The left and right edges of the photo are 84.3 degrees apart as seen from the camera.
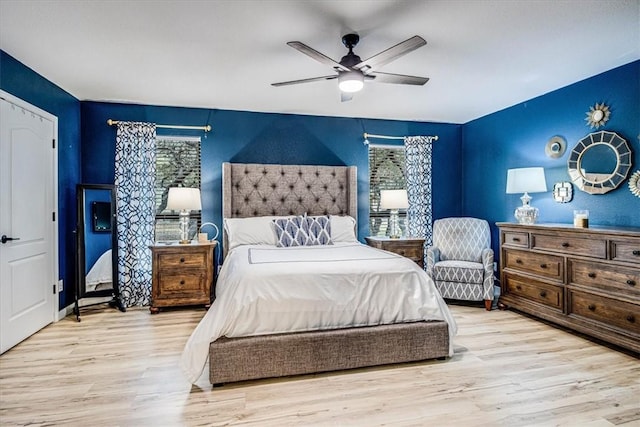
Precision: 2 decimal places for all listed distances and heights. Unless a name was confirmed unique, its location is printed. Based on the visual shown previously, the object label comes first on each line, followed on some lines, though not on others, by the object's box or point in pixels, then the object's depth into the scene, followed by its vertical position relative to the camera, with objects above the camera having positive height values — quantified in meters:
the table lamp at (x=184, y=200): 3.82 +0.13
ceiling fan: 2.24 +1.03
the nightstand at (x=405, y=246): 4.34 -0.45
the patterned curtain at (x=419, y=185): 4.91 +0.35
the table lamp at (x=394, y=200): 4.45 +0.13
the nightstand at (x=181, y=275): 3.78 -0.68
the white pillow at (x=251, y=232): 3.83 -0.22
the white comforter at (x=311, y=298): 2.21 -0.59
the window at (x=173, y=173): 4.36 +0.48
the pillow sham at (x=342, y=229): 4.08 -0.21
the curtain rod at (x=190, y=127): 4.31 +1.04
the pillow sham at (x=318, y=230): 3.83 -0.22
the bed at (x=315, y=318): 2.21 -0.72
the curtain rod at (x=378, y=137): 4.89 +1.03
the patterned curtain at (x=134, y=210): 4.07 +0.03
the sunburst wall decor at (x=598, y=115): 3.29 +0.89
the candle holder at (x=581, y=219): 3.07 -0.09
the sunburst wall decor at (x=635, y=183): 3.06 +0.22
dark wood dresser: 2.68 -0.60
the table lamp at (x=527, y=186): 3.70 +0.24
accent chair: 3.88 -0.60
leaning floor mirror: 3.71 -0.36
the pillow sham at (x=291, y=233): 3.73 -0.23
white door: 2.81 -0.06
